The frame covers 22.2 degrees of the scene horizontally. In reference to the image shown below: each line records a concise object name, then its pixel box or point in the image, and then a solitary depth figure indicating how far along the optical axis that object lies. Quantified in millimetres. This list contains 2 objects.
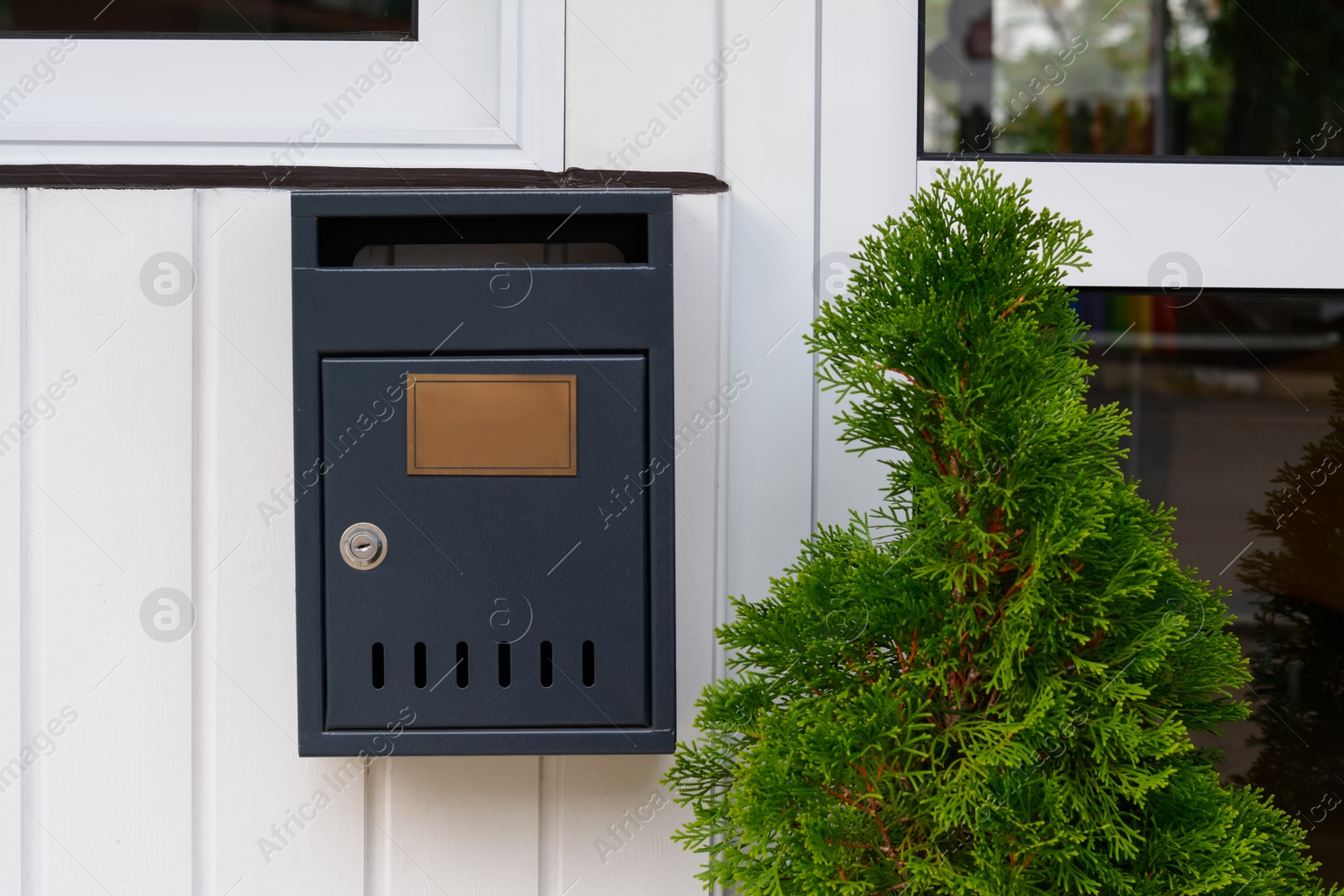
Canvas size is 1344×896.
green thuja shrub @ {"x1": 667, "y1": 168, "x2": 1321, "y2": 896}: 1881
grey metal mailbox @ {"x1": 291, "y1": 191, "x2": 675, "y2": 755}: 1965
